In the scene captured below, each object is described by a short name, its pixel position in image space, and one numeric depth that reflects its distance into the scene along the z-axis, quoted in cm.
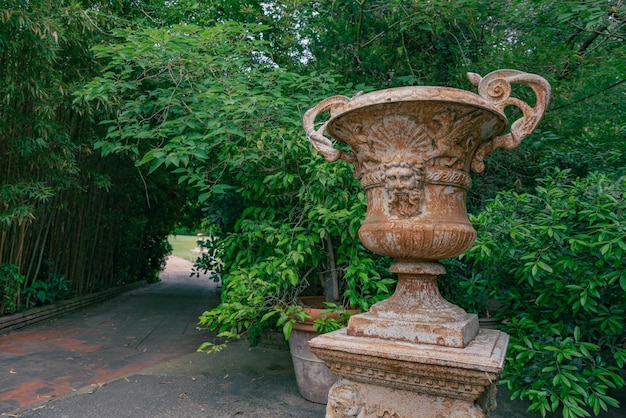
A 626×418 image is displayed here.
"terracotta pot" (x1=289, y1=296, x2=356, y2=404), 272
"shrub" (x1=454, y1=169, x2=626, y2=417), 198
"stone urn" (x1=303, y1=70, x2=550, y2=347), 151
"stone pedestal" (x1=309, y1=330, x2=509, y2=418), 137
